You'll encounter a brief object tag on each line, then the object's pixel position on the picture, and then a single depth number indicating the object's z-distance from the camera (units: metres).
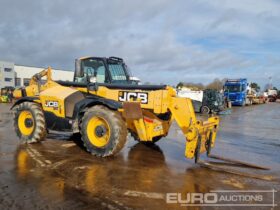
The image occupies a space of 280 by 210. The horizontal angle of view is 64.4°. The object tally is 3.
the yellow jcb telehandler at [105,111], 5.26
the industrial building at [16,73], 46.91
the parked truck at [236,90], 26.89
